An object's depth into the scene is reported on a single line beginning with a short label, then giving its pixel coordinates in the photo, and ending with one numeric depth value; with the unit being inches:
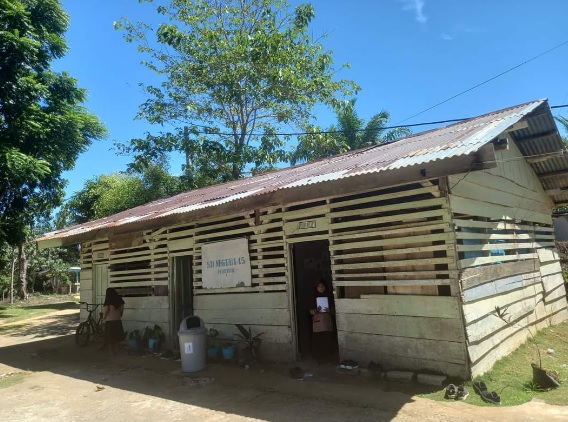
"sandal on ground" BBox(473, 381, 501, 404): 192.9
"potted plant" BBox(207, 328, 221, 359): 317.1
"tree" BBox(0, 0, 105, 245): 548.7
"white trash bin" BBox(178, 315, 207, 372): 294.5
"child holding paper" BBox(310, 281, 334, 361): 294.4
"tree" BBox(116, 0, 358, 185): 684.1
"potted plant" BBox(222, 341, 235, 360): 309.1
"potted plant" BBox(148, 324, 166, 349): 377.1
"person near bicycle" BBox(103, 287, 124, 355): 394.0
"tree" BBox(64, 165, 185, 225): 760.3
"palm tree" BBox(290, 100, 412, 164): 733.3
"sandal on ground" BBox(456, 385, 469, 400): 199.3
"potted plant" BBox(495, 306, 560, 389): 208.7
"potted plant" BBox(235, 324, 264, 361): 301.3
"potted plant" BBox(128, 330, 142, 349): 390.3
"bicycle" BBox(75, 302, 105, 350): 449.7
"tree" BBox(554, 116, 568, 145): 770.2
